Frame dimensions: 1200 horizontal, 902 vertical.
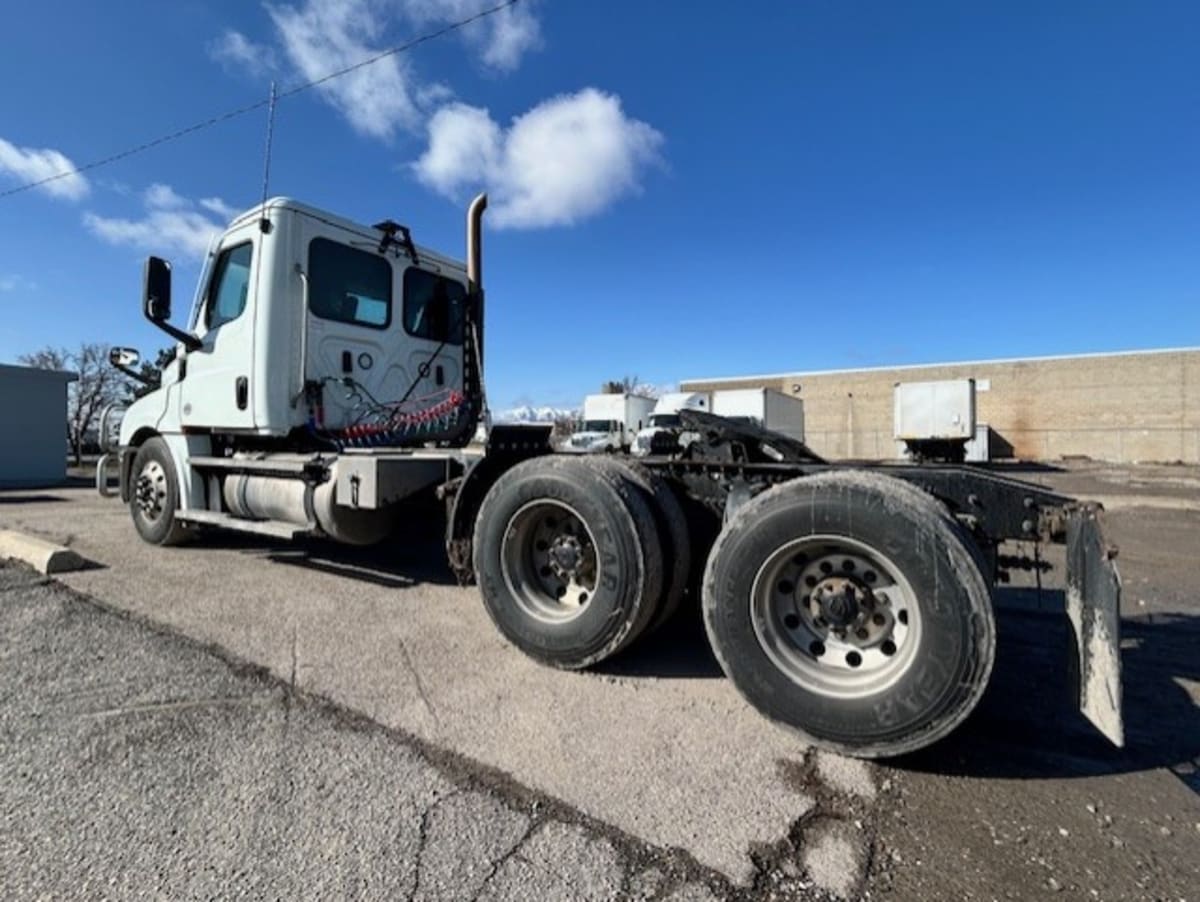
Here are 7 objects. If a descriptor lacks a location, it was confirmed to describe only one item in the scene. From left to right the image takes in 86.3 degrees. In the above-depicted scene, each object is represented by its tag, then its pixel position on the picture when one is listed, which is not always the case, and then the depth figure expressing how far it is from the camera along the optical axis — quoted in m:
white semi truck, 2.62
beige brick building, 36.66
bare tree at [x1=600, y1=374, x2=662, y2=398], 72.81
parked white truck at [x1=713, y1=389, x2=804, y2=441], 26.80
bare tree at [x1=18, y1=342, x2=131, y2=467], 31.83
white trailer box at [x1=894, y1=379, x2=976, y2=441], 26.17
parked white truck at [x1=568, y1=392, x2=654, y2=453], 30.25
